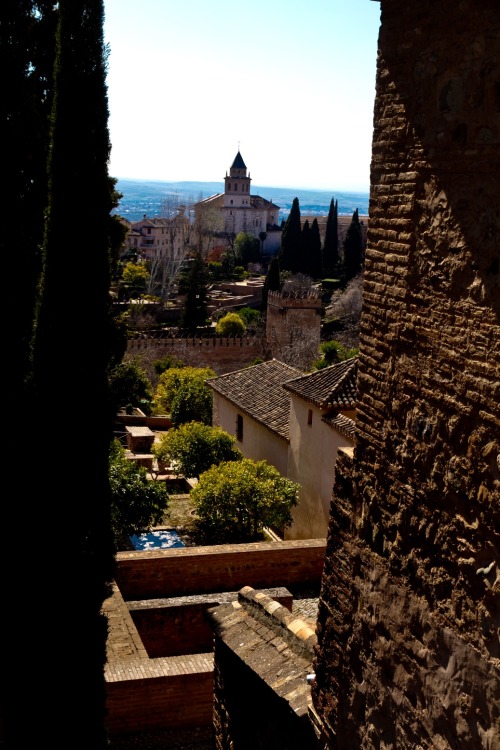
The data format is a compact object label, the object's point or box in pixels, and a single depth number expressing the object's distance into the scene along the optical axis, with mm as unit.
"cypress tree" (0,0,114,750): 7879
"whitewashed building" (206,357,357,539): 16453
